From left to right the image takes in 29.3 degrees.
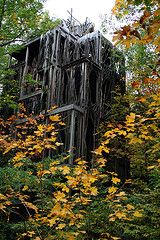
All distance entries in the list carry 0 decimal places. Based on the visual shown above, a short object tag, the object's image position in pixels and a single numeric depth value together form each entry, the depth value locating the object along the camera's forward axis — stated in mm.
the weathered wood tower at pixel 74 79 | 14250
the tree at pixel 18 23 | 11586
